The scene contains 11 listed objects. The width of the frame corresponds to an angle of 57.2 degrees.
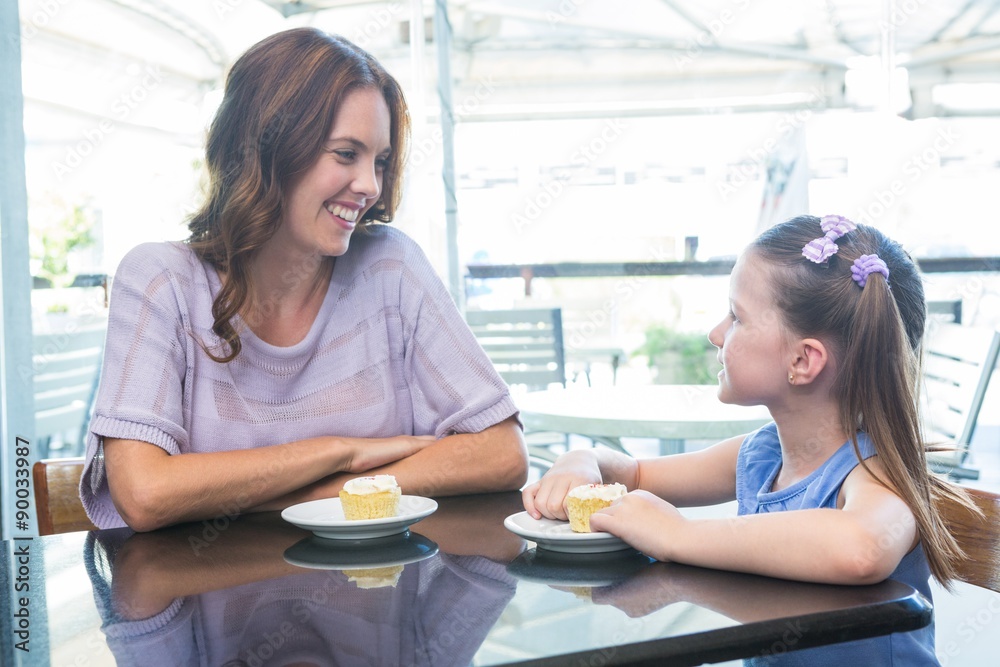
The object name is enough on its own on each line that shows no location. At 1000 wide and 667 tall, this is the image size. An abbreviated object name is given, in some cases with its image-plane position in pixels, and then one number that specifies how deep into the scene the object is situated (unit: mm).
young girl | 1023
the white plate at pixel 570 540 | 1082
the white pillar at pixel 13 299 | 3137
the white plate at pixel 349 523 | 1181
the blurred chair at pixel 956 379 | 3406
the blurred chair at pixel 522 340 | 4379
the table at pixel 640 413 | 2750
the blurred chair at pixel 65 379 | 3311
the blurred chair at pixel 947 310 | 4588
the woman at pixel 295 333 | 1448
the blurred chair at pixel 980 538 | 1233
